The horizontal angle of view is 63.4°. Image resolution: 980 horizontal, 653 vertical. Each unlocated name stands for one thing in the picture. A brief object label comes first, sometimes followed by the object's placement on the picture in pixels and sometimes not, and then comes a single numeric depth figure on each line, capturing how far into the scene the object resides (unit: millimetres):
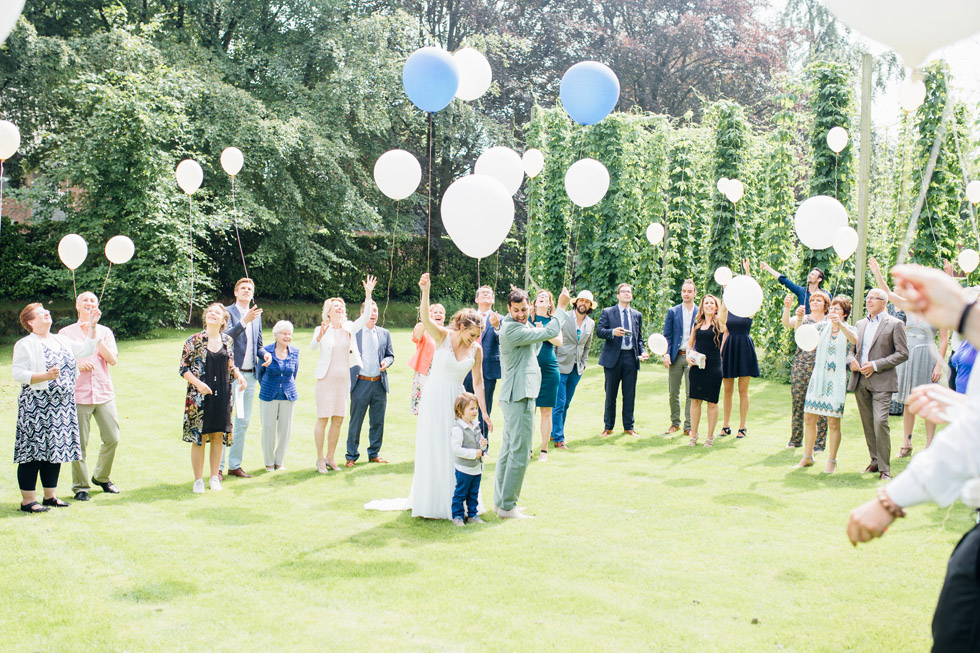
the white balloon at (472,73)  7543
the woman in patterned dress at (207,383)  6383
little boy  5684
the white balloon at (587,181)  7816
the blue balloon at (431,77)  6605
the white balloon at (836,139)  9180
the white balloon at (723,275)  9720
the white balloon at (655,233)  12133
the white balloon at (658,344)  9688
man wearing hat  8711
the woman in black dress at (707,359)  8688
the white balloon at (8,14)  2887
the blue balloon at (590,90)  7102
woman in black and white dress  5685
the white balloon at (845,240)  7516
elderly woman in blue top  7301
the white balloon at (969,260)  9445
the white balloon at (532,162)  8375
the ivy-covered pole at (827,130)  12250
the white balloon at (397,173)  7199
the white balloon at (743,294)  7750
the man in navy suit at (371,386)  7625
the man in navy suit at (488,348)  7867
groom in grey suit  5910
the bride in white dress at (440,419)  5828
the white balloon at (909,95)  5605
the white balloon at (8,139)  6410
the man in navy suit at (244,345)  7250
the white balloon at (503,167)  7242
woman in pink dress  7465
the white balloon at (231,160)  8656
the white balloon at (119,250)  7691
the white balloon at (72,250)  7262
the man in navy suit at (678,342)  9312
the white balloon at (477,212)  5629
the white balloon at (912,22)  3021
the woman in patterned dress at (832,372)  7219
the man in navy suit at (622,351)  9258
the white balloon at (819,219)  7203
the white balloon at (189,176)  8398
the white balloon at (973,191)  9227
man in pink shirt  6344
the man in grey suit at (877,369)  7027
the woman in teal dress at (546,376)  7883
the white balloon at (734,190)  10430
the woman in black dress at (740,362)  9094
